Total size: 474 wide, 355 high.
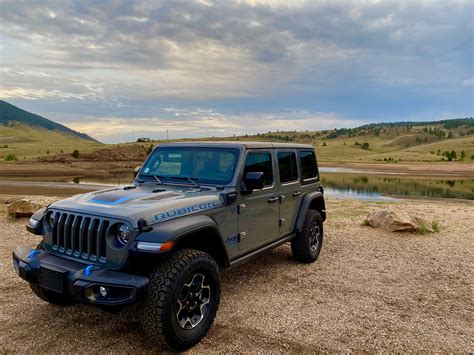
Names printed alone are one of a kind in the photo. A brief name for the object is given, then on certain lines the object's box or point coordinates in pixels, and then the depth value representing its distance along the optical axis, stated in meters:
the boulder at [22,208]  10.46
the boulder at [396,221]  9.73
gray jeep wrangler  3.67
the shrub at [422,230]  9.74
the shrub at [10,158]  42.47
